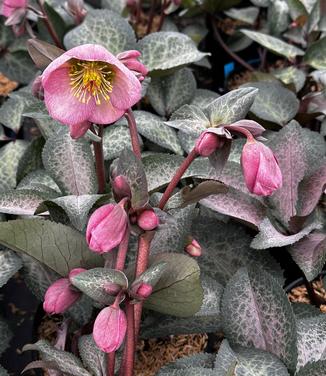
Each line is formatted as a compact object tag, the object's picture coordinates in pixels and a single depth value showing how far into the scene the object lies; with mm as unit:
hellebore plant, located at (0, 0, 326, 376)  666
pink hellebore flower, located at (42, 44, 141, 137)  661
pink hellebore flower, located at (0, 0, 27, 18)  1047
